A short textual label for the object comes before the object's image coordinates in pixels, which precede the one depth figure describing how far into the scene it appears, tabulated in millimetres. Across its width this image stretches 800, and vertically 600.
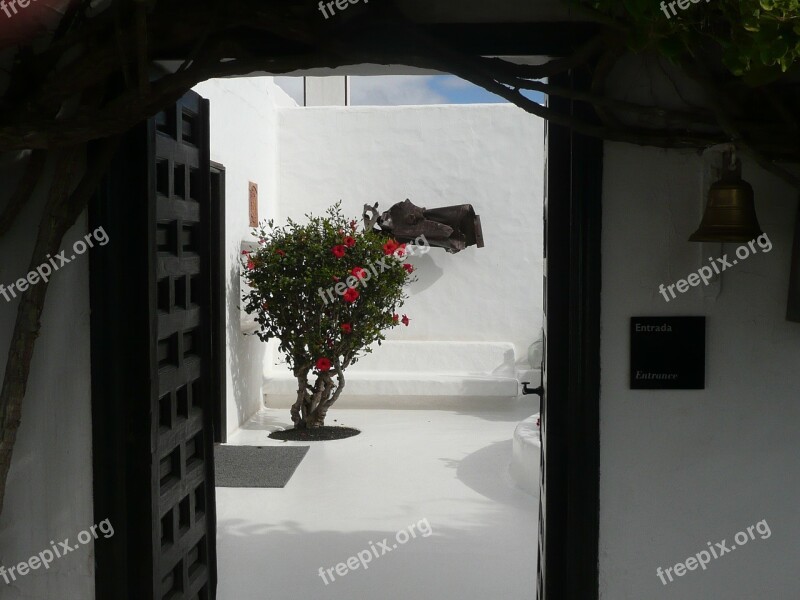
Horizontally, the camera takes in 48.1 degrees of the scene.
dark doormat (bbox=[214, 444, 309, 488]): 5887
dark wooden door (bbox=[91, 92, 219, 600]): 2838
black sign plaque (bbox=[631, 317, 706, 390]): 2732
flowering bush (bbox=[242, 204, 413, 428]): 7008
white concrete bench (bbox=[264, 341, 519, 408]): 8352
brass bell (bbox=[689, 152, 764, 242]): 2494
